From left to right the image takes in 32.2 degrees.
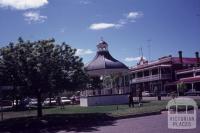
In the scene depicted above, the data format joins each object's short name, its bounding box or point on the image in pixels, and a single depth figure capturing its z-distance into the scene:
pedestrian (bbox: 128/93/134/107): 31.12
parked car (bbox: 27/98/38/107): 51.22
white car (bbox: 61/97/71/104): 50.15
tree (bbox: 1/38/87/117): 22.53
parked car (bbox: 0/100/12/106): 57.16
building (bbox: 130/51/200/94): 74.81
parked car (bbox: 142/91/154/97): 66.58
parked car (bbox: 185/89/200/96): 56.84
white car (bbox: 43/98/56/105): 50.81
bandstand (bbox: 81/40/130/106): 39.34
